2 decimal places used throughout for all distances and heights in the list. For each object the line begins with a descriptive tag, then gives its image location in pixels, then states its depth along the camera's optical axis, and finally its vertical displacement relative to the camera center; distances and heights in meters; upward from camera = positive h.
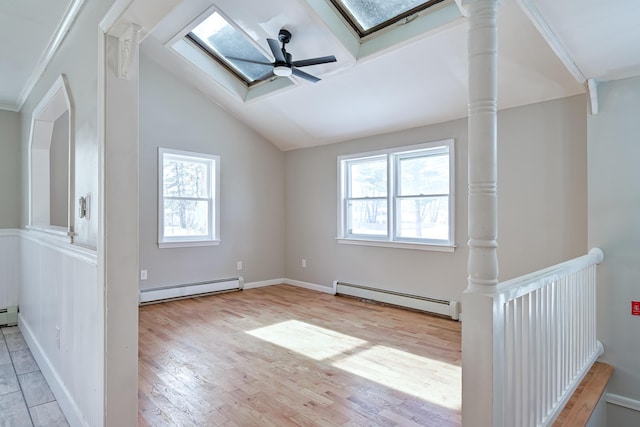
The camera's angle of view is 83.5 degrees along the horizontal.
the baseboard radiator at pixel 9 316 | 3.95 -1.11
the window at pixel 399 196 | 4.30 +0.22
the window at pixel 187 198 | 5.00 +0.23
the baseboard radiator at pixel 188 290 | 4.76 -1.08
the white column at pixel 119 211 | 1.62 +0.02
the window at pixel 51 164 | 2.41 +0.51
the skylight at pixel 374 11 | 3.21 +1.90
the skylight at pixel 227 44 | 4.18 +2.12
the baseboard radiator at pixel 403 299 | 4.11 -1.10
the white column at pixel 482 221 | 1.31 -0.03
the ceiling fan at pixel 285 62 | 3.30 +1.45
